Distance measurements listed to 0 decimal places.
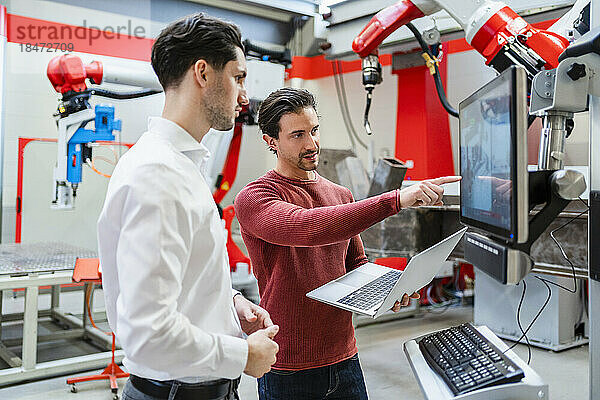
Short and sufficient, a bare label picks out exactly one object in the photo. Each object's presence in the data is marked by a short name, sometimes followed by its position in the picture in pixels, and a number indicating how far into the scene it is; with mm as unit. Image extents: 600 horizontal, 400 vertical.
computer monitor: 949
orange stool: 3006
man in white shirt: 885
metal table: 3141
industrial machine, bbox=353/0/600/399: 955
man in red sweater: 1400
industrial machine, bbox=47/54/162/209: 3502
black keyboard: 1016
